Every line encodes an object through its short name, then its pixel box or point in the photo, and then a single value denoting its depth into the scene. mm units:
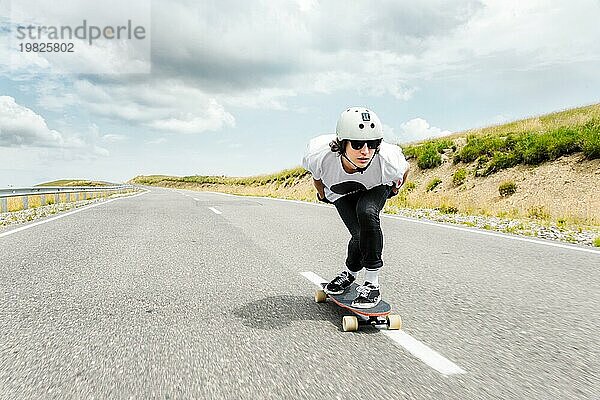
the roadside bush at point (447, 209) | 15805
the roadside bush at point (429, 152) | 28453
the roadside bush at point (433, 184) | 25906
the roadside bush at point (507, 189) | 20875
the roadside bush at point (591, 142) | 19531
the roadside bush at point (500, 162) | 23078
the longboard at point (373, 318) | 3553
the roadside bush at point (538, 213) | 13704
